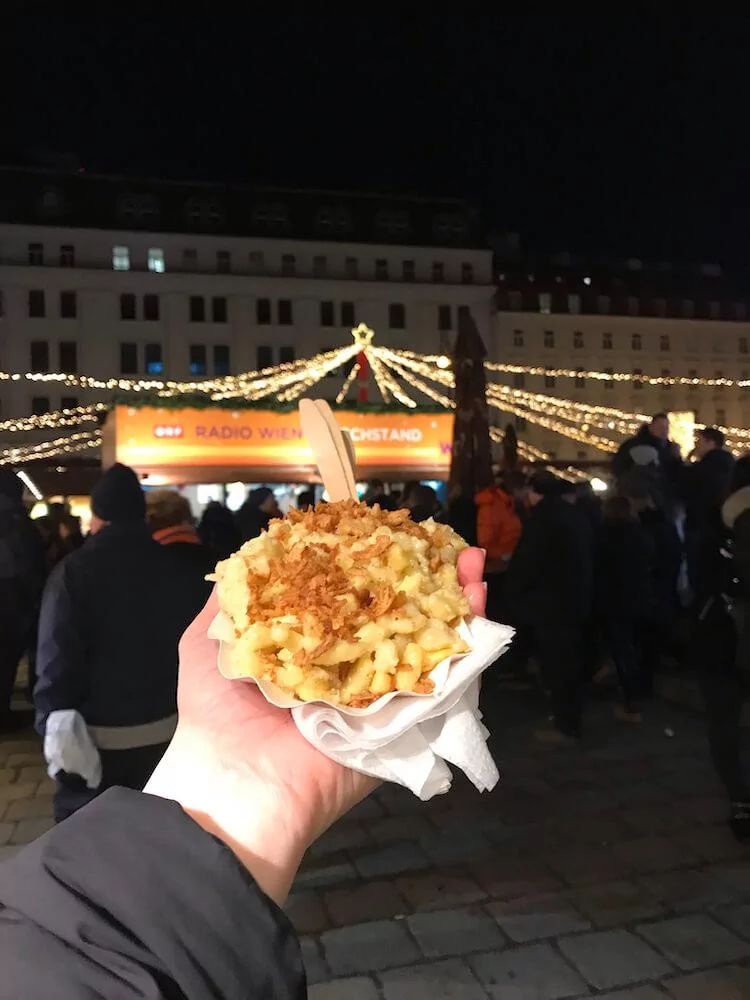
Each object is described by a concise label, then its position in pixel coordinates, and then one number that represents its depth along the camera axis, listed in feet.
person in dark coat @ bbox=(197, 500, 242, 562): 26.24
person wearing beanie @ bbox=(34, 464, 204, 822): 10.31
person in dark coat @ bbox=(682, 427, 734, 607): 22.72
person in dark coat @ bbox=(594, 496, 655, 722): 21.86
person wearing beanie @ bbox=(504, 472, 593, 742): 19.99
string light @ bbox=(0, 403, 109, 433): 51.52
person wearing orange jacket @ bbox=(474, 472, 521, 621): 25.89
